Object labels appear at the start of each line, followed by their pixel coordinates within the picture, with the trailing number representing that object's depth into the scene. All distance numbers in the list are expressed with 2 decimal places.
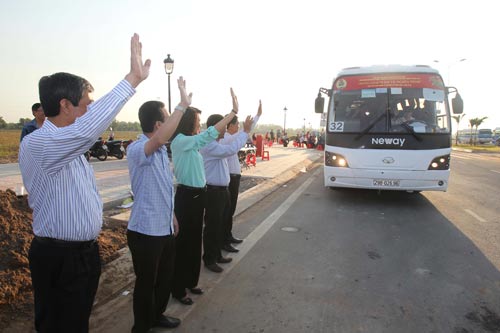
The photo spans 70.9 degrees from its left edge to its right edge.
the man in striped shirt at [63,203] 1.80
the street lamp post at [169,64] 15.81
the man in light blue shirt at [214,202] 4.22
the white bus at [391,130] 7.38
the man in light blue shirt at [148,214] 2.67
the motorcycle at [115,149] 17.16
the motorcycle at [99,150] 16.36
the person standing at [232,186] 4.88
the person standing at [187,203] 3.31
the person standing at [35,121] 4.78
